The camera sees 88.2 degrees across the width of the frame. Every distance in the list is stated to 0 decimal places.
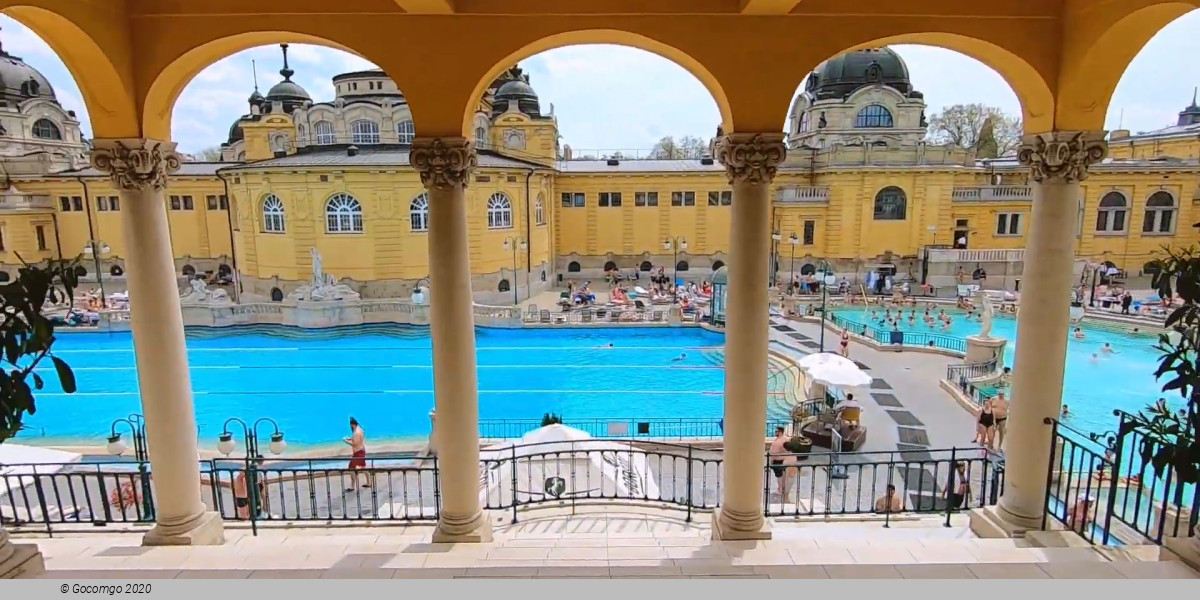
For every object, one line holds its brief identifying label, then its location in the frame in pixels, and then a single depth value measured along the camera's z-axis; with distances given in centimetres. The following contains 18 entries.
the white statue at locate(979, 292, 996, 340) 1792
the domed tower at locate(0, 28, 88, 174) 4034
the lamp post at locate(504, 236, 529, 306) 3122
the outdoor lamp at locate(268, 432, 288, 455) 865
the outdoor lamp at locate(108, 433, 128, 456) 895
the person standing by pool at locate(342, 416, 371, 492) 1019
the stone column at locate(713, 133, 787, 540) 528
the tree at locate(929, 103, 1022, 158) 5053
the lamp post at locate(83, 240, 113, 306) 2584
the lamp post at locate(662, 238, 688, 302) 3691
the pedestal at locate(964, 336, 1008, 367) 1795
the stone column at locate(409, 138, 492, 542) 526
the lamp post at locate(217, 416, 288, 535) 662
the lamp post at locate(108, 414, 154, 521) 701
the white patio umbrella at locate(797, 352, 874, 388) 1273
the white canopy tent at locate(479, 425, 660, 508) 872
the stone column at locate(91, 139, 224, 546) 529
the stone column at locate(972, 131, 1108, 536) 543
